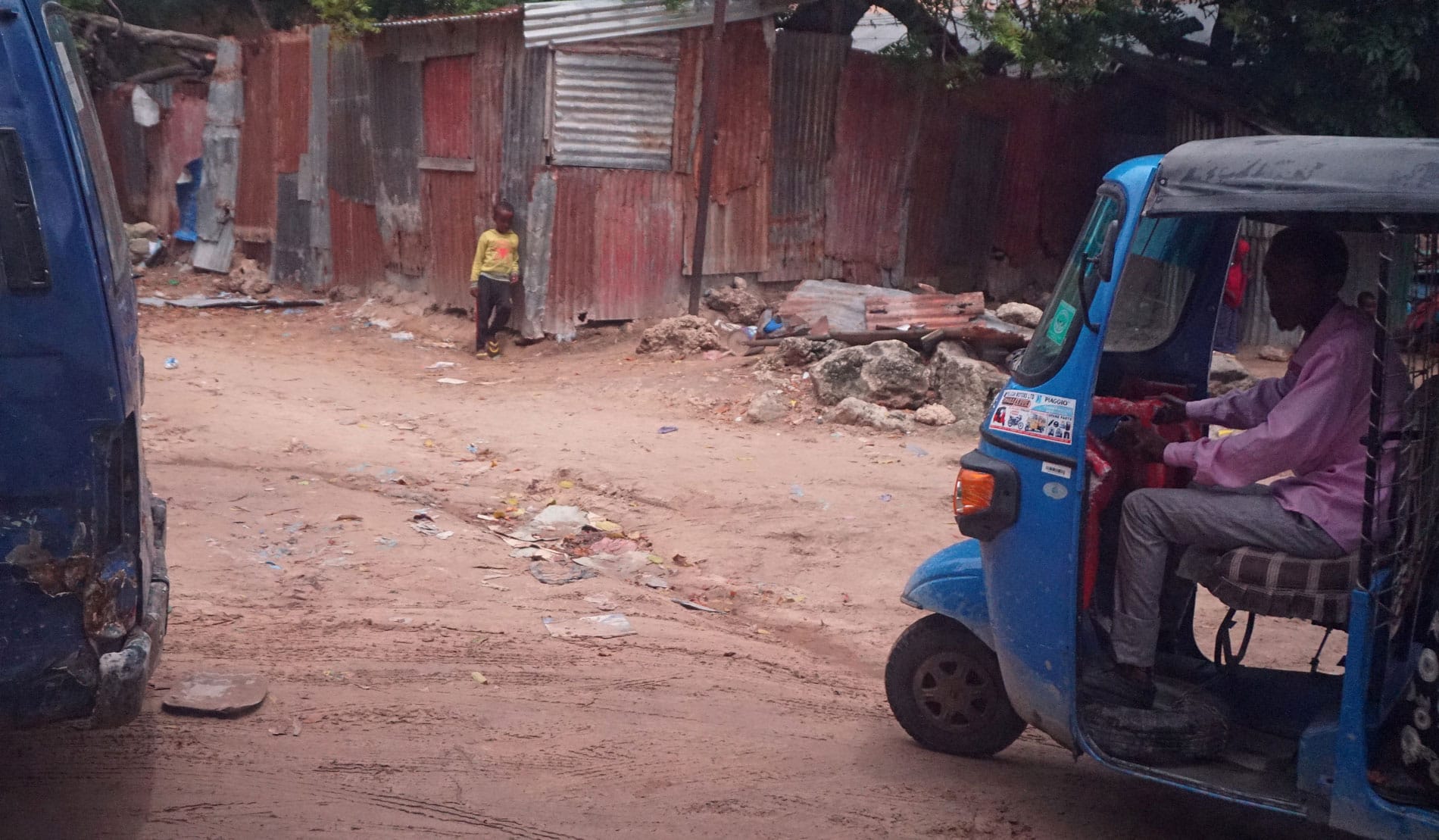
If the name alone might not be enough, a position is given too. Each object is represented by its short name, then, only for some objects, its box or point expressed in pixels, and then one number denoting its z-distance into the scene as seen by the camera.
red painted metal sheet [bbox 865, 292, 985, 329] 10.98
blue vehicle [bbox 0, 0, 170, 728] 2.79
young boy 12.18
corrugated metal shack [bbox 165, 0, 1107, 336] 12.19
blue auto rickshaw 2.91
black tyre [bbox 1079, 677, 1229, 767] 3.36
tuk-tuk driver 3.20
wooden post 11.69
